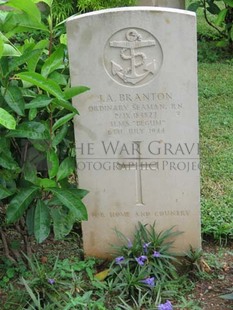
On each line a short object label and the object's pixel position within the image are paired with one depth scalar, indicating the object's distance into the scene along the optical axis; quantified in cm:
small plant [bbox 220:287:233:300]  330
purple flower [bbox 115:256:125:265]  348
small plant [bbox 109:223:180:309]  337
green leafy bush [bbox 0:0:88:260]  309
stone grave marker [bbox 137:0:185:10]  910
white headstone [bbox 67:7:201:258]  327
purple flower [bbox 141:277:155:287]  334
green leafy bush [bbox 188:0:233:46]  771
